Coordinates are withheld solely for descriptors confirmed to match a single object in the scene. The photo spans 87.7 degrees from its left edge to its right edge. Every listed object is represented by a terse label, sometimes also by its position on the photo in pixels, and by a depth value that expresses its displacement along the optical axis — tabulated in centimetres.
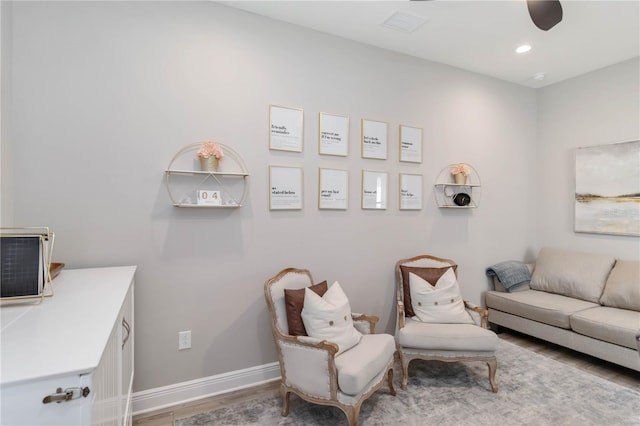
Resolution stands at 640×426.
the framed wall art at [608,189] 333
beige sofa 276
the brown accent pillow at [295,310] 224
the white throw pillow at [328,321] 217
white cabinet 80
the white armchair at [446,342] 249
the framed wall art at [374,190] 303
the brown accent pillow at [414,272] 296
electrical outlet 234
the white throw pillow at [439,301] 276
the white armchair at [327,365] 194
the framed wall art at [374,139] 302
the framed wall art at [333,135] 281
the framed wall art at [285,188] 262
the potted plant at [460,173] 344
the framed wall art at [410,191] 322
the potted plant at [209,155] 229
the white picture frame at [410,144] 321
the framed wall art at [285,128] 262
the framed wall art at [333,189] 281
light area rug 214
